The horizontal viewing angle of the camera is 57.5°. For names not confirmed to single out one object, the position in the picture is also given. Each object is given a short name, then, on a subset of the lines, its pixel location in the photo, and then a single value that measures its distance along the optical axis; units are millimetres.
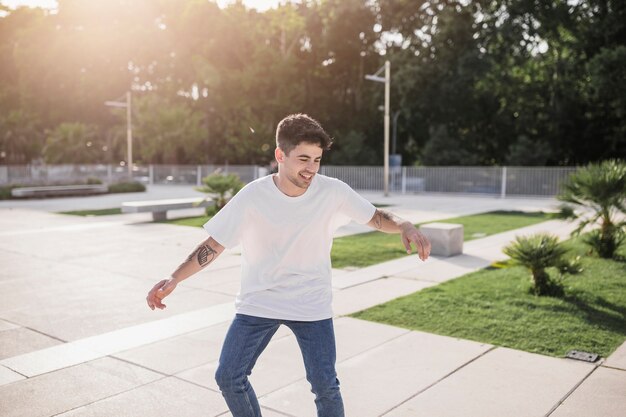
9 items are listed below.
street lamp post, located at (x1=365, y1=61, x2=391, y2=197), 24250
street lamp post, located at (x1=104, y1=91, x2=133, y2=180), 31797
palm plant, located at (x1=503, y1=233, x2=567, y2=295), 6824
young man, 2797
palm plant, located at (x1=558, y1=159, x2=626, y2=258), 9062
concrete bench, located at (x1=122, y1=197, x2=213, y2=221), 15320
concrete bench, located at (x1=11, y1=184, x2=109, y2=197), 23972
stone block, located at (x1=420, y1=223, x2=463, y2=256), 10016
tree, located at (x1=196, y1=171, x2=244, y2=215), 15922
